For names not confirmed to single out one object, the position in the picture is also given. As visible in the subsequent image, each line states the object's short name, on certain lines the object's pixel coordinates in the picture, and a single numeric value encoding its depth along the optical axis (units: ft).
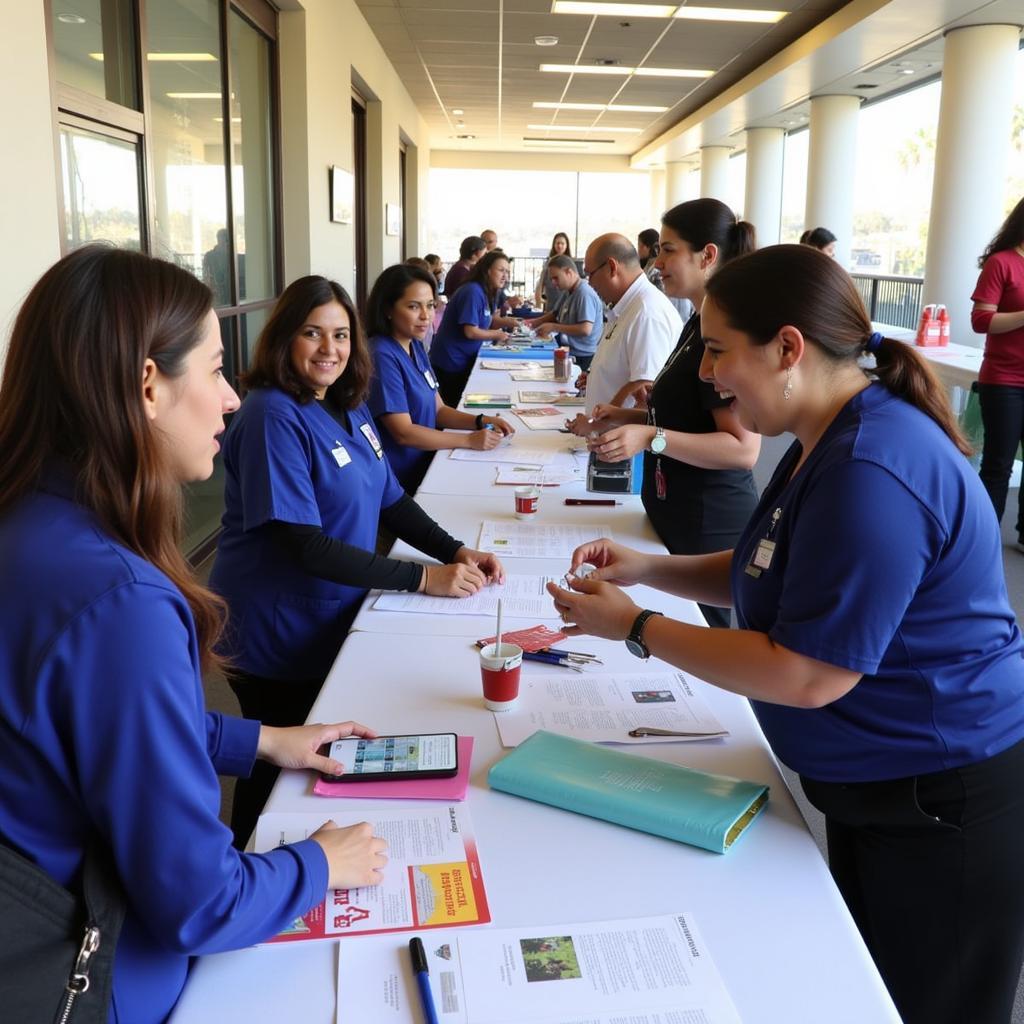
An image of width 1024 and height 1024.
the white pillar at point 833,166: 32.50
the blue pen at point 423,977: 2.84
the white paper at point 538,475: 9.73
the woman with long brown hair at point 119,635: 2.66
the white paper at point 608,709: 4.57
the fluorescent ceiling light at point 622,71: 31.86
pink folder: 4.02
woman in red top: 13.56
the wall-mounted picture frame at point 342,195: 22.25
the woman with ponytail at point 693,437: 7.64
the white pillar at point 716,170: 46.39
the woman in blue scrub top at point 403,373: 10.41
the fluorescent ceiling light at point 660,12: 24.25
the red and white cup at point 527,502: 8.18
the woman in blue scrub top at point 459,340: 18.97
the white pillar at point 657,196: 58.29
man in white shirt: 10.82
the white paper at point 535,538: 7.46
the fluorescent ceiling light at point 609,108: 40.14
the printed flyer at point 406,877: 3.29
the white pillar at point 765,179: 40.14
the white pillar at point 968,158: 22.15
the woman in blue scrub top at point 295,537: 6.19
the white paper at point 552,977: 2.89
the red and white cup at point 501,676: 4.71
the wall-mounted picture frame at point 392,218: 31.73
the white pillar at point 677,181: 54.95
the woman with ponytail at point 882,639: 3.58
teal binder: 3.74
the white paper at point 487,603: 6.19
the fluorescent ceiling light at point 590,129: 46.83
